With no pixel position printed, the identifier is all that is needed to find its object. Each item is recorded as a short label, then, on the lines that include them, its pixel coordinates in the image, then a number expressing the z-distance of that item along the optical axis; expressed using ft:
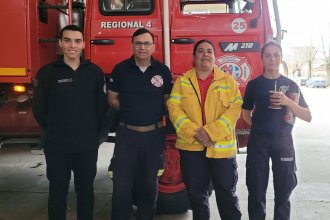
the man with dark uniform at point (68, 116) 9.46
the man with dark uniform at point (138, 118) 9.83
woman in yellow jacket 9.27
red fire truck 11.67
